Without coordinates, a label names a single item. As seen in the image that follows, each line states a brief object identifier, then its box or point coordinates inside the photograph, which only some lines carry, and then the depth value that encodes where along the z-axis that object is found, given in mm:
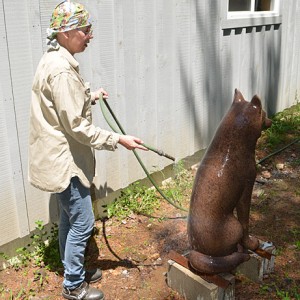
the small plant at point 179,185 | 4848
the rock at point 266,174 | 5442
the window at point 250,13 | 5783
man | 2695
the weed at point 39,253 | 3634
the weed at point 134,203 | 4441
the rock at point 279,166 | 5664
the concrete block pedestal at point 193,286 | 2906
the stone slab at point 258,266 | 3262
